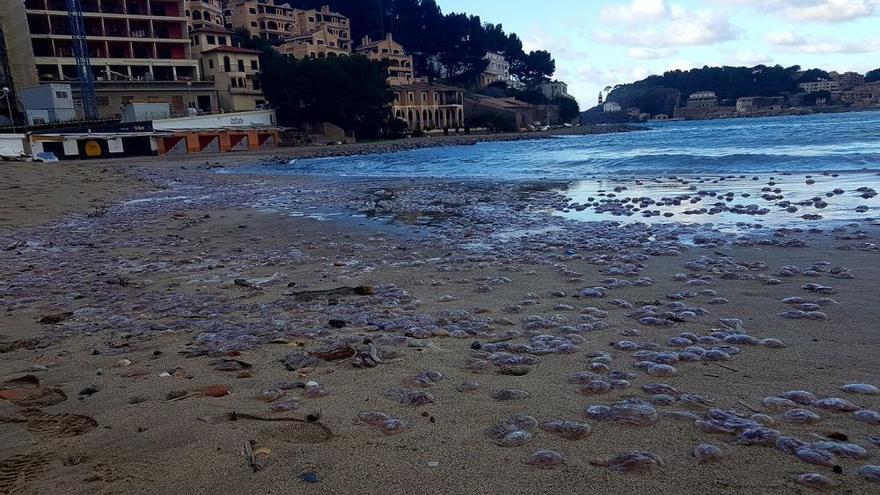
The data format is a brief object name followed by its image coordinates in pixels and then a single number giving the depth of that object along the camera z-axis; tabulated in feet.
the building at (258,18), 348.79
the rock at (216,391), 12.38
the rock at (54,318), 18.78
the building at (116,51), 234.17
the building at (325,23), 361.71
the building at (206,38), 274.98
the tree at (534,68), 509.35
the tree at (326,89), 246.06
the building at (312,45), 309.63
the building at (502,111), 365.81
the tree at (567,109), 467.11
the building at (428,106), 323.10
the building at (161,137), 173.37
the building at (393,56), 361.92
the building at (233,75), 263.70
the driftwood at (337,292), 21.25
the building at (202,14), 310.24
